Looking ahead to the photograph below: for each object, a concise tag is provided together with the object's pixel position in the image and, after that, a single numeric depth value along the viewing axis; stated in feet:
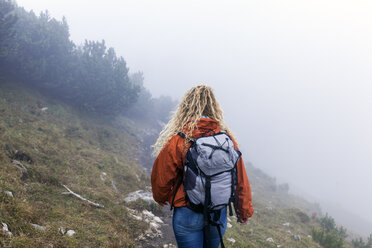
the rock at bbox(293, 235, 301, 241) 34.22
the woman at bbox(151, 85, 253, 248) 8.05
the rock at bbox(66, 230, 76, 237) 15.30
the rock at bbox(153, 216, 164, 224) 26.12
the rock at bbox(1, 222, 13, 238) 11.80
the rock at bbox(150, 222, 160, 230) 23.24
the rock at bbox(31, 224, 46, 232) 14.16
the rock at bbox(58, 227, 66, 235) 15.21
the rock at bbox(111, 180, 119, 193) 34.25
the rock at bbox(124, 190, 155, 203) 30.68
